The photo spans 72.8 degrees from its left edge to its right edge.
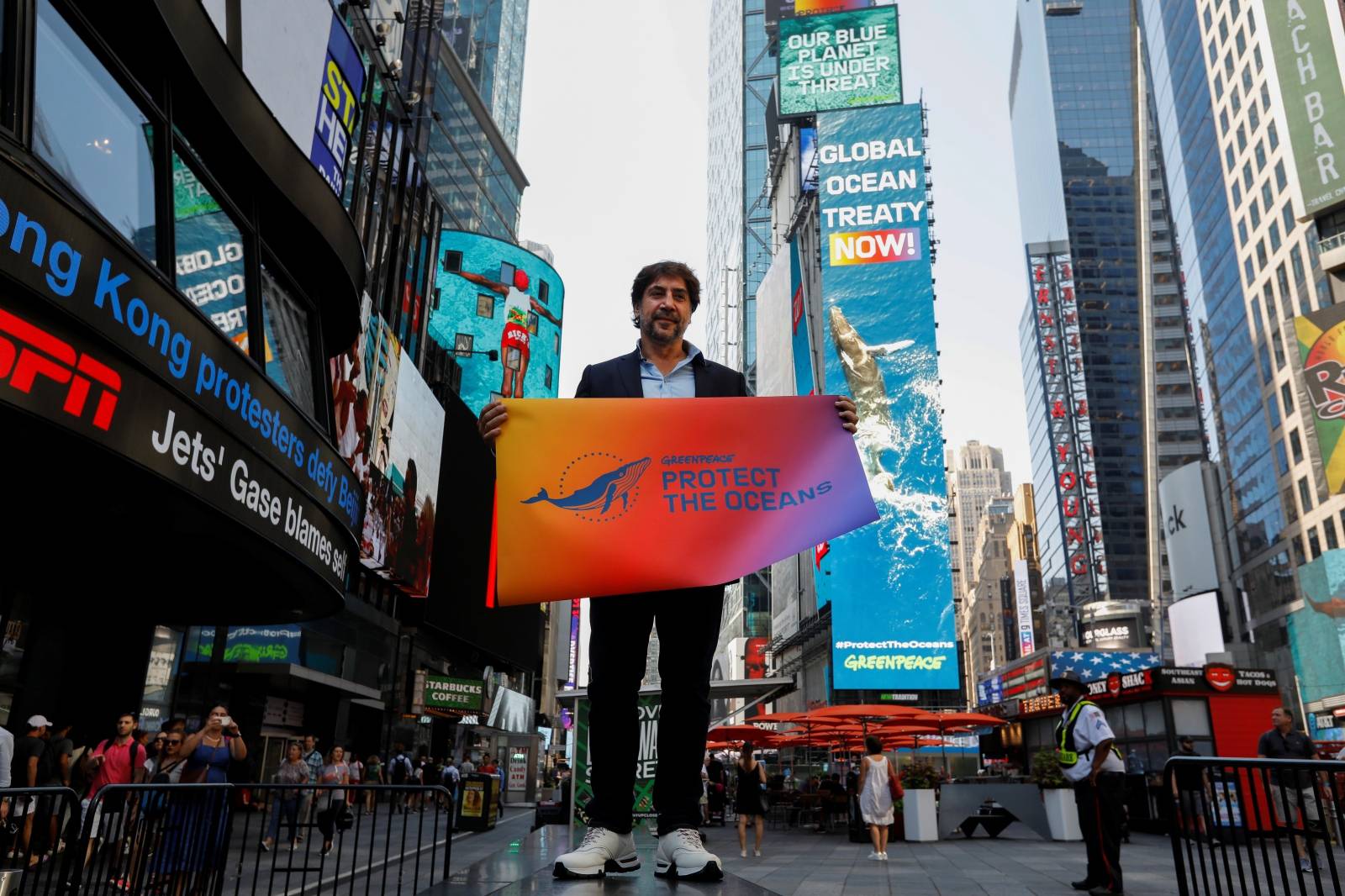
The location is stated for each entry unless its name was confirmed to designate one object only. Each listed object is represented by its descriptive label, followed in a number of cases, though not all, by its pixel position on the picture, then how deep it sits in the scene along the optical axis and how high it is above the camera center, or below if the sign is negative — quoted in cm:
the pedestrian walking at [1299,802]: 395 -31
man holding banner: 307 +0
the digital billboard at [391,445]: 2175 +711
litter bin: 1659 -153
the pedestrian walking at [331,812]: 527 -57
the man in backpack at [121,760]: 872 -45
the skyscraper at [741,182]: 11675 +7069
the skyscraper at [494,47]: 5684 +4282
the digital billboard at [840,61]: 6225 +4420
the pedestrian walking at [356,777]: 575 -108
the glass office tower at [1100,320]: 9638 +4553
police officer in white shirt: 765 -46
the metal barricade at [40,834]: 396 -62
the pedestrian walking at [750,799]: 1466 -123
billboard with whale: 5269 +1875
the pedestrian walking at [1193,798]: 427 -33
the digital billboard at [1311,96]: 4662 +3120
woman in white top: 1408 -112
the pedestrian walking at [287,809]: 511 -56
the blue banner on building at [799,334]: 6469 +2692
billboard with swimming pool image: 4825 +2071
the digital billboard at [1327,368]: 4266 +1623
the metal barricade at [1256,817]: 389 -39
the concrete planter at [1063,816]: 1755 -169
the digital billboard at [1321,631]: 4688 +500
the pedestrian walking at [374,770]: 2132 -125
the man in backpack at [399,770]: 2484 -145
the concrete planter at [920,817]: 1805 -181
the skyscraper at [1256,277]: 5141 +2775
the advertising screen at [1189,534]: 6531 +1367
